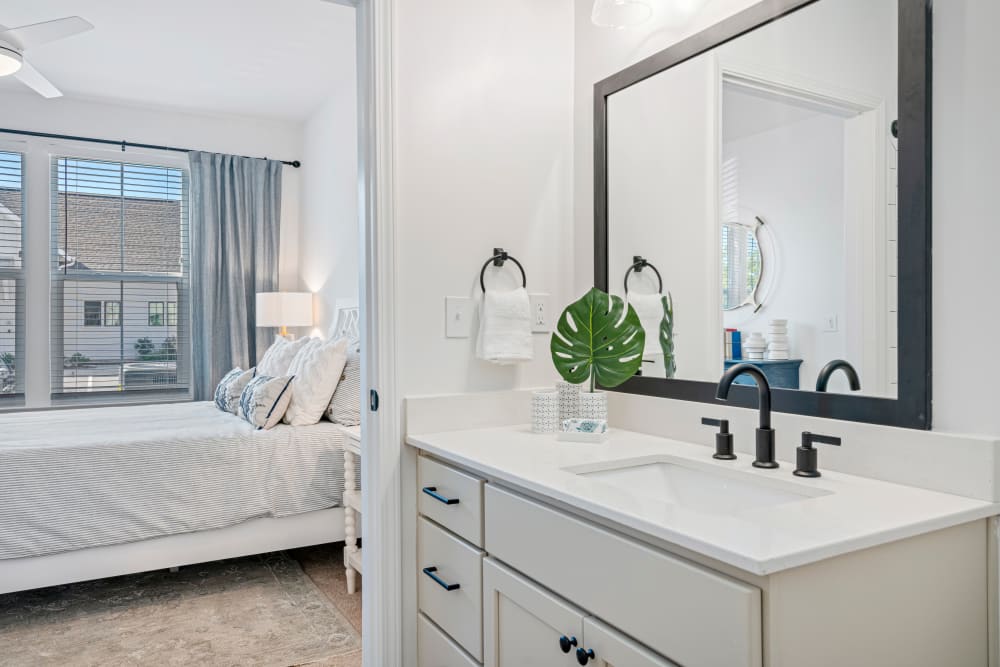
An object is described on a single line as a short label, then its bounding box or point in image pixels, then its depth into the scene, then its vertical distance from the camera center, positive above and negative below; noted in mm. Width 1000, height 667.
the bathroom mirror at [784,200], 1209 +281
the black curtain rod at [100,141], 4344 +1246
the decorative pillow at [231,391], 3597 -341
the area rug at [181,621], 2318 -1112
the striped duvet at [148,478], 2518 -601
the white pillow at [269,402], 3035 -333
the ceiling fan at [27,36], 2800 +1240
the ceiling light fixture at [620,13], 1713 +801
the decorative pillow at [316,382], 3131 -256
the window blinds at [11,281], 4367 +302
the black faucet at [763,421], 1316 -183
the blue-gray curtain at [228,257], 4770 +504
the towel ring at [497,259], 1913 +196
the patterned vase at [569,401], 1792 -194
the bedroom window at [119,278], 4543 +342
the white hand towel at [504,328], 1854 -1
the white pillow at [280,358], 3664 -168
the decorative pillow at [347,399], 3189 -336
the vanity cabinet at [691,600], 868 -401
